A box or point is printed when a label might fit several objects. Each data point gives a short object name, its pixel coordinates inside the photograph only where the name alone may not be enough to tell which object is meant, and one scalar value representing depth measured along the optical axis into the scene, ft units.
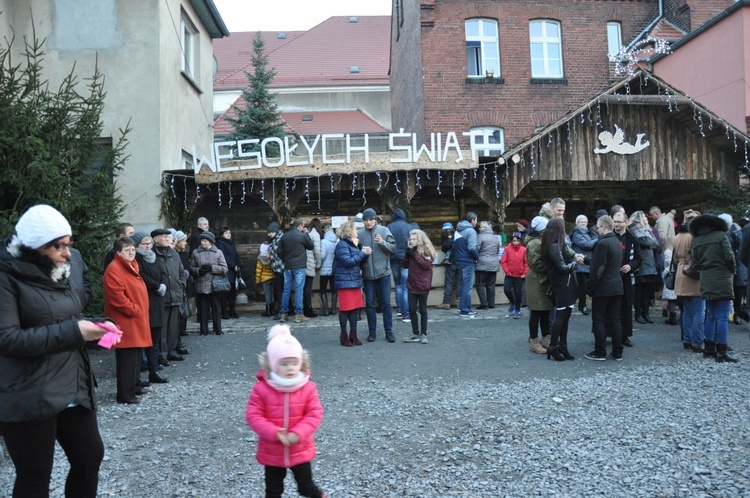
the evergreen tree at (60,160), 28.32
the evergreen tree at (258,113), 86.81
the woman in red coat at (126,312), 22.18
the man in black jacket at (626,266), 28.84
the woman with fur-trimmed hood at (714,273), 25.73
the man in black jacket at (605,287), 26.43
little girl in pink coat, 11.56
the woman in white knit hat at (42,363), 10.22
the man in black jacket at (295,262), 39.37
